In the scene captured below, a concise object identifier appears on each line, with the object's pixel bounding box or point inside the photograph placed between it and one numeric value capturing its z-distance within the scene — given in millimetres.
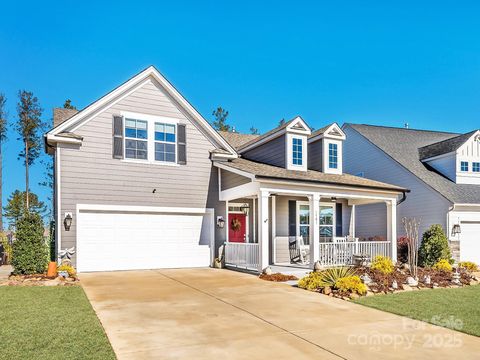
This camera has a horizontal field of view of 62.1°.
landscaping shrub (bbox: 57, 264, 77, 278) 11802
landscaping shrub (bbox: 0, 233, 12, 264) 18988
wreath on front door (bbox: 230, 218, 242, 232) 16312
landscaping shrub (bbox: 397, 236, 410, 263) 17703
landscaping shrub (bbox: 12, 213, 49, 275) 11992
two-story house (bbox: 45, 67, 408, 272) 13852
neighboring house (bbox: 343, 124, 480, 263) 17859
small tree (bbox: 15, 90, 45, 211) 34375
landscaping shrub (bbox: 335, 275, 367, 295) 9481
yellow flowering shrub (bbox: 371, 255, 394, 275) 11764
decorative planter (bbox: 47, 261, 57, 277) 11734
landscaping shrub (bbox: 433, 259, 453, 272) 13305
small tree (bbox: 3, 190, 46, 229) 34791
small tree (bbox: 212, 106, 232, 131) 47000
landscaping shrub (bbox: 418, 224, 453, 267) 15711
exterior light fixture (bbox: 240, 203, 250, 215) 17125
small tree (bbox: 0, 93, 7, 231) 33906
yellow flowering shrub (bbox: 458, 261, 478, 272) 14982
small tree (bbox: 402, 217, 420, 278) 11875
